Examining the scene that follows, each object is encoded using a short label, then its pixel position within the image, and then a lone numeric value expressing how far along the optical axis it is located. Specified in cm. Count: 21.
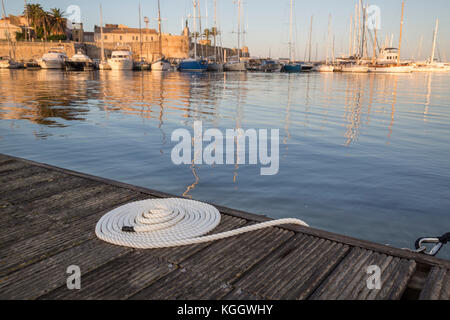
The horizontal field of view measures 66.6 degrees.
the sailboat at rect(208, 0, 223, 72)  6252
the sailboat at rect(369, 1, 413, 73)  6496
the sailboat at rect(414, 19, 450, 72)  8998
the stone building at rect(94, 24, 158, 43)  9306
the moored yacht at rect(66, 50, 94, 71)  5772
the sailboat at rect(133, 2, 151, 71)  5924
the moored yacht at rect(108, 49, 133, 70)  5538
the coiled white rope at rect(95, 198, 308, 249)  266
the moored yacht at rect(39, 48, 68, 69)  5731
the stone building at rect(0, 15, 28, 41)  7994
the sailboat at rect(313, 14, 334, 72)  6888
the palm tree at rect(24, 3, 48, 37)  7756
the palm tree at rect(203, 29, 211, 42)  10219
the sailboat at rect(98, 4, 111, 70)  5890
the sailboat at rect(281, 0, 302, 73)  7112
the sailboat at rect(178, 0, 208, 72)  5856
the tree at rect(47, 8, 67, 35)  8088
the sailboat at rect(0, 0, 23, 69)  5912
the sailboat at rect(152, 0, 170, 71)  5769
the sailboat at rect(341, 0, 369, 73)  5952
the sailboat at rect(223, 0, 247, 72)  6575
